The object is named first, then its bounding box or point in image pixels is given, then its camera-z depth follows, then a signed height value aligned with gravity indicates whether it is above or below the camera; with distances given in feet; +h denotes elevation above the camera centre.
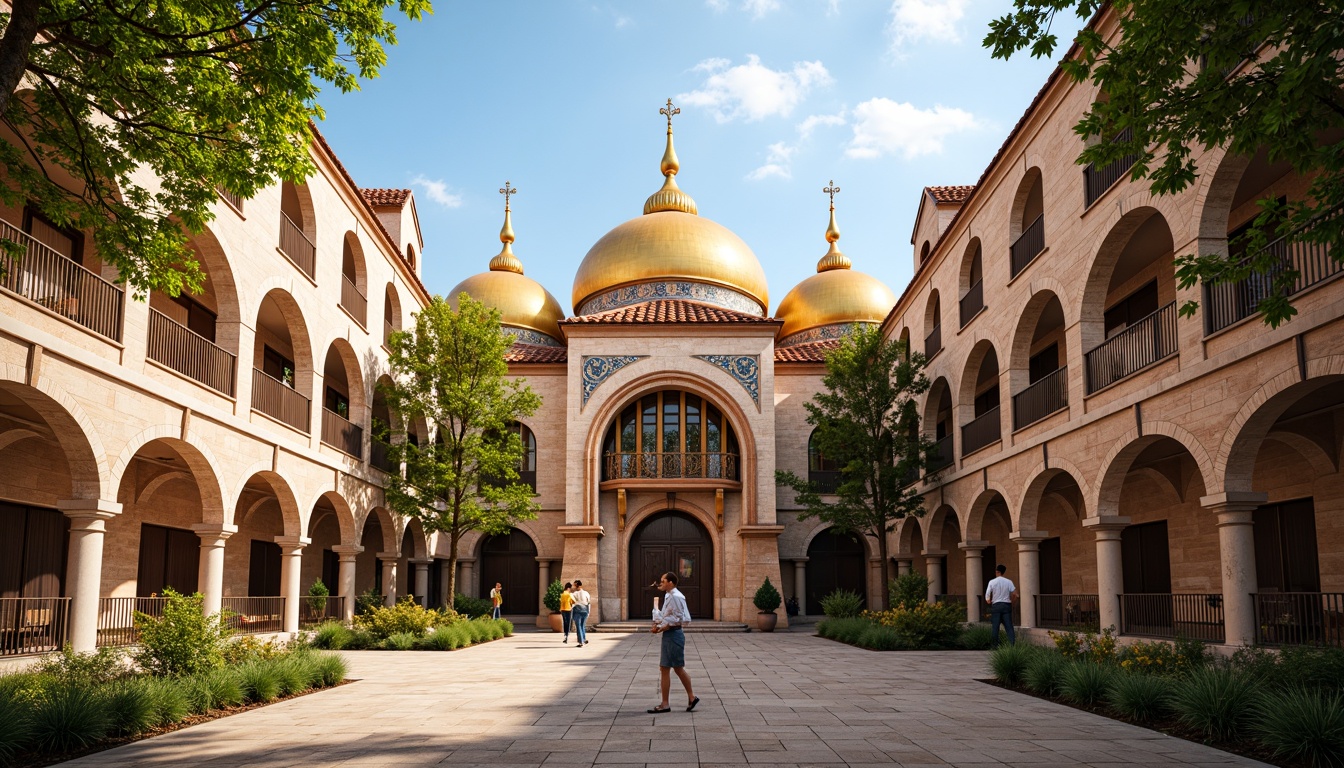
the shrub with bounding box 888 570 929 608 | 78.64 -4.28
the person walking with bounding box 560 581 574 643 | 85.48 -6.12
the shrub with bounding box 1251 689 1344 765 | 26.22 -5.16
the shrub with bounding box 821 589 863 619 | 89.66 -6.43
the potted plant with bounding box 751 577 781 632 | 96.68 -6.71
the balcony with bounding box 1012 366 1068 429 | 65.05 +9.12
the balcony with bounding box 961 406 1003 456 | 76.84 +8.07
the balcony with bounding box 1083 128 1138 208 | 53.61 +19.89
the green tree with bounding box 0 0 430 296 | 30.42 +14.00
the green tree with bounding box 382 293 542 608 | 85.25 +10.50
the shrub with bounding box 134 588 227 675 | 41.01 -4.53
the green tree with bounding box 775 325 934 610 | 88.63 +9.01
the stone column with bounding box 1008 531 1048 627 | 67.26 -2.39
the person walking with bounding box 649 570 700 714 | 36.76 -3.84
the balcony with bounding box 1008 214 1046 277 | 67.00 +19.84
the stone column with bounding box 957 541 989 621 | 80.43 -3.22
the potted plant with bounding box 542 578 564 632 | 95.76 -6.30
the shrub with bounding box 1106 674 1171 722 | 34.81 -5.71
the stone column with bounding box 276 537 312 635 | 68.54 -2.93
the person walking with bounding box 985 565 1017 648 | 62.75 -3.82
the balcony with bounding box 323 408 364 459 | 76.89 +7.85
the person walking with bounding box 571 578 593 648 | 77.36 -5.98
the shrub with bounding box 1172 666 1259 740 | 30.63 -5.21
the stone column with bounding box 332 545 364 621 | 80.38 -3.53
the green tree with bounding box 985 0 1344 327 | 24.71 +11.76
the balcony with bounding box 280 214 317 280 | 68.23 +20.07
